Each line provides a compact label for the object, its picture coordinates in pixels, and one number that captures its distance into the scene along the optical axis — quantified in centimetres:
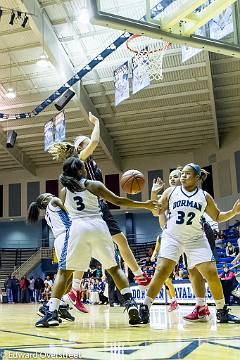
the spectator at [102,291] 1641
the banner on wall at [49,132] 1715
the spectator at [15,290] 2361
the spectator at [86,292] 1821
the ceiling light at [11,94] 1875
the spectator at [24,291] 2359
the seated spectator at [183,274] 1252
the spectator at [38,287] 2398
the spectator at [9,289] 2338
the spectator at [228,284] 1016
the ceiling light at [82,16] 1423
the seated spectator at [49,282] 2155
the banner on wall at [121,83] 1466
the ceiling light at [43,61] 1620
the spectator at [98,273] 1948
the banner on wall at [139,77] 1321
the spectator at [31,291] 2411
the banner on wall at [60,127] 1661
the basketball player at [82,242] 424
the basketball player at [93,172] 490
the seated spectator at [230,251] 1583
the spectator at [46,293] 2079
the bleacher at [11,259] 2741
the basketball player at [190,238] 462
